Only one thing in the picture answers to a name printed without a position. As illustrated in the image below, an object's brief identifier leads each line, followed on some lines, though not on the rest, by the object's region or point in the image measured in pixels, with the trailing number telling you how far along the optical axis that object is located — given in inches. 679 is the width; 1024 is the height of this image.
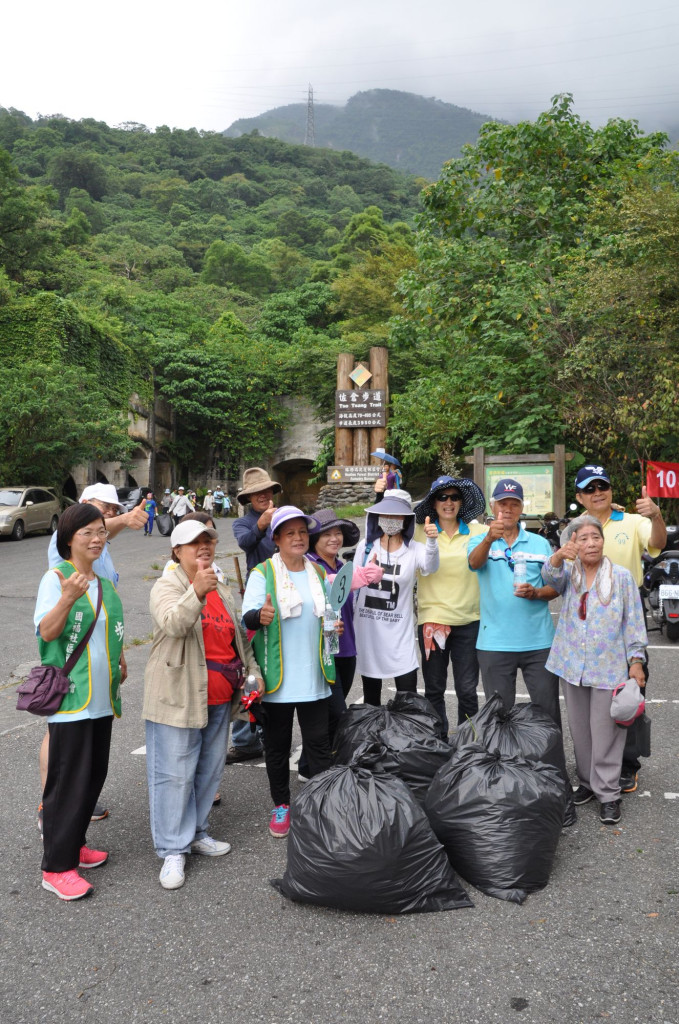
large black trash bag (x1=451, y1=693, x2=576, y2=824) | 134.3
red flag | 264.1
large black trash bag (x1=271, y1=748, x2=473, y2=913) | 110.3
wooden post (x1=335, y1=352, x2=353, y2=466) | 649.0
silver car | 698.2
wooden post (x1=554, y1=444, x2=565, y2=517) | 413.4
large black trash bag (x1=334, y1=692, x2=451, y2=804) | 137.6
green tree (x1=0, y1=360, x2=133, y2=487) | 773.3
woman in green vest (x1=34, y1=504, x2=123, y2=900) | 120.0
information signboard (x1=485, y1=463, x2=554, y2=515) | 415.2
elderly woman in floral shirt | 143.9
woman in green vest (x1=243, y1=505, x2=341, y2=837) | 136.9
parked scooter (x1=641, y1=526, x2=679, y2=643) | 293.7
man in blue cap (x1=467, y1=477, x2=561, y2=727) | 154.9
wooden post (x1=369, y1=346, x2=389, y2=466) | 633.0
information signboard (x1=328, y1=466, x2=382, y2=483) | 558.2
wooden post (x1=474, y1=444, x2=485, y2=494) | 421.4
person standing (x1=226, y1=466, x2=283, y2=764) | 177.9
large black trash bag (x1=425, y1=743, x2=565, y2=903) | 117.3
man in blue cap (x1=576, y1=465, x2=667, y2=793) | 156.1
